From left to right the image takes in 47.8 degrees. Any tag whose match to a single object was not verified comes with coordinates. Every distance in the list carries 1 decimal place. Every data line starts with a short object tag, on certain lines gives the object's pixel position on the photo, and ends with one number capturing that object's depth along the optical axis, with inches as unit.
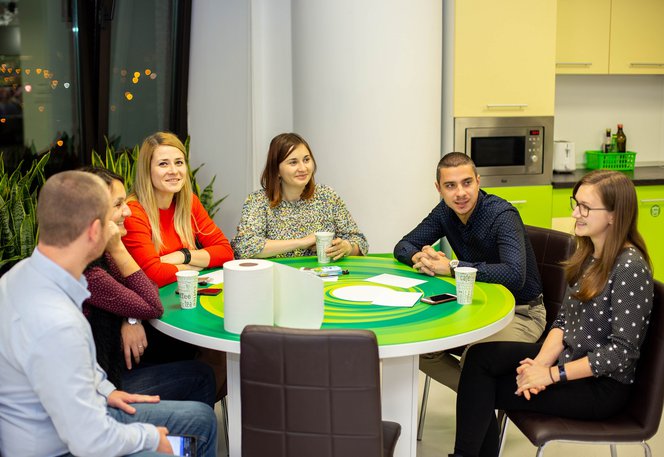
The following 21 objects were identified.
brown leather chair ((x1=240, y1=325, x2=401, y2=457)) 73.0
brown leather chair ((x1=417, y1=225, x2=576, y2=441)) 123.3
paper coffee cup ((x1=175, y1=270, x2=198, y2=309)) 98.0
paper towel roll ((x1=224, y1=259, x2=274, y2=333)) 86.9
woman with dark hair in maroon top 96.8
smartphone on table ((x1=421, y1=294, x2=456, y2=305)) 100.4
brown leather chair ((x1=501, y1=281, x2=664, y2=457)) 88.1
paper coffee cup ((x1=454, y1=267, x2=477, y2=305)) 98.5
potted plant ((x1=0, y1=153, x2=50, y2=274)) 142.0
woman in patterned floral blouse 133.3
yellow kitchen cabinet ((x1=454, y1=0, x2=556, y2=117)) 177.0
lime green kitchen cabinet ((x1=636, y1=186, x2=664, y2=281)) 193.6
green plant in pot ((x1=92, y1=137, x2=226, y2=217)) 167.0
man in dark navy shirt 113.1
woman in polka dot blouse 88.6
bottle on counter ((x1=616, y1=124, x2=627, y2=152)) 211.6
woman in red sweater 117.5
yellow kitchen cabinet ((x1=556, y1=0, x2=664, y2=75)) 194.5
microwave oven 181.2
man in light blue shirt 64.9
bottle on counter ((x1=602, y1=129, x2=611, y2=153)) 212.5
